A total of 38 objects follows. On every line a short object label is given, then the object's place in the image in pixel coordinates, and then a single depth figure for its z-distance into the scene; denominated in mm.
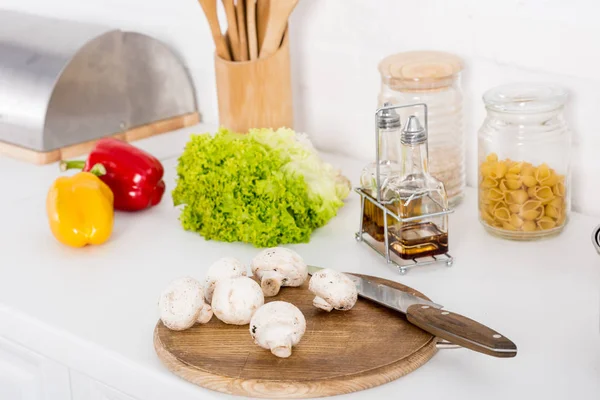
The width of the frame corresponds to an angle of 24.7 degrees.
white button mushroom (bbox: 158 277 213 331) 1345
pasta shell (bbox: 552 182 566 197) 1561
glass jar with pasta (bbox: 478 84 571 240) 1557
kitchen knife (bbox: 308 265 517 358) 1266
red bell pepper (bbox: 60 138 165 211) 1724
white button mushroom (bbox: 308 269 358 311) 1369
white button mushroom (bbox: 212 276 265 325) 1352
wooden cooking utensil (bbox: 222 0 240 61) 1787
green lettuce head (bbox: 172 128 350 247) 1595
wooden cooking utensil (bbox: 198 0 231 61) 1789
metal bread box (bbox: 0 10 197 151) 1924
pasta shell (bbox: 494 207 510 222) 1570
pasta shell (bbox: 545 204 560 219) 1567
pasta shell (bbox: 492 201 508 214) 1570
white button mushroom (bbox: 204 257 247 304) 1397
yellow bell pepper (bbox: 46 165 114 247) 1619
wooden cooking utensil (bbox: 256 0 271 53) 1810
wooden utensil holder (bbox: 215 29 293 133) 1807
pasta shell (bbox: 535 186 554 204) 1555
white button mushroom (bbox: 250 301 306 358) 1300
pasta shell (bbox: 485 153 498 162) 1582
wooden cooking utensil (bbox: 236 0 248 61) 1798
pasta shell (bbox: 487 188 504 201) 1567
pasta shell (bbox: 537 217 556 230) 1570
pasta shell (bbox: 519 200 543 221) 1559
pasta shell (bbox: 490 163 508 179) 1559
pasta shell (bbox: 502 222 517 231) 1574
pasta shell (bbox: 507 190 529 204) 1555
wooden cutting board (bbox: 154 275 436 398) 1278
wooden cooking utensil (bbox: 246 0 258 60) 1792
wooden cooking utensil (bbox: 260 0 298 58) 1779
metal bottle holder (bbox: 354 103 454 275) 1497
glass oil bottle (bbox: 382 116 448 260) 1503
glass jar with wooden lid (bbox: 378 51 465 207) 1662
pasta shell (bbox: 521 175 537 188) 1543
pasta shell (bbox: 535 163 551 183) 1546
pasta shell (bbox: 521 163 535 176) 1550
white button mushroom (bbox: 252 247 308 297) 1417
